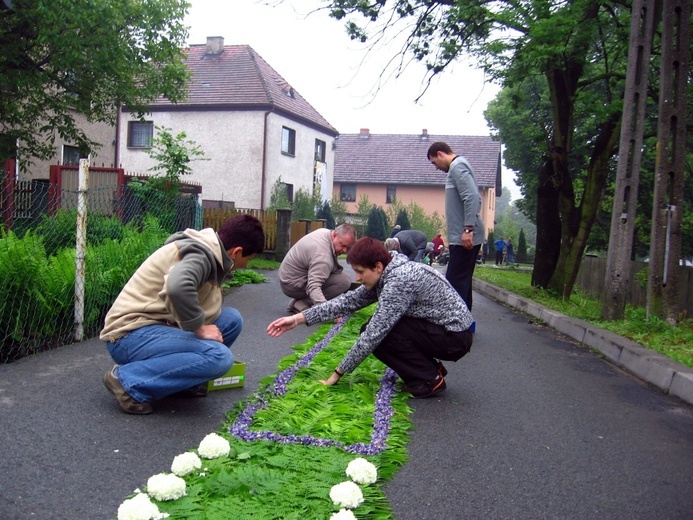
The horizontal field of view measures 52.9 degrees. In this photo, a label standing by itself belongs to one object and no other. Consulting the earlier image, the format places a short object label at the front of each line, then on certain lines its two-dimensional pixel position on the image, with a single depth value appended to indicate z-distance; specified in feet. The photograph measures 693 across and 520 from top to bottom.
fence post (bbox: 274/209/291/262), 71.51
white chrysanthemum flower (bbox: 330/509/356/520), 9.07
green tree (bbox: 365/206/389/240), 132.26
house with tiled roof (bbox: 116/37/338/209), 113.50
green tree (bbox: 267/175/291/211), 111.86
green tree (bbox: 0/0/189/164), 44.55
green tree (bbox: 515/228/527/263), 176.14
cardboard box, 16.83
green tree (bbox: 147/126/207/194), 41.02
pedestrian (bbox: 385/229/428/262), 47.50
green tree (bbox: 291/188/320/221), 115.55
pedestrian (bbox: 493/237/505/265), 152.09
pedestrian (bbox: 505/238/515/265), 158.32
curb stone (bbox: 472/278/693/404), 20.03
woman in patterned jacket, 16.38
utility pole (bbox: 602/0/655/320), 31.53
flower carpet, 9.89
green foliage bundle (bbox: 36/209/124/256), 25.25
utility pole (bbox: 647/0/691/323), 30.25
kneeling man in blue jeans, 14.25
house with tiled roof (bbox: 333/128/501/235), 175.94
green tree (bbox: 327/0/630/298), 37.17
